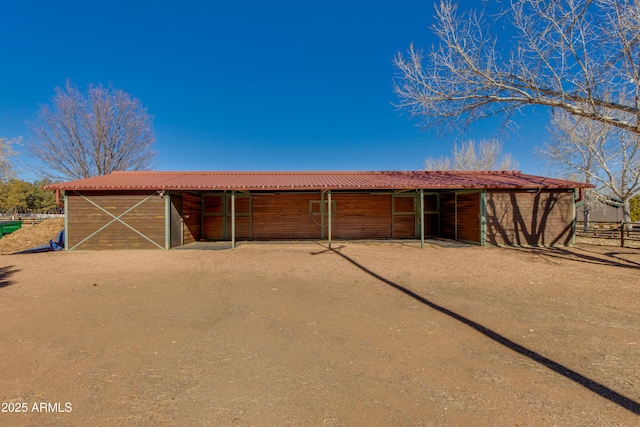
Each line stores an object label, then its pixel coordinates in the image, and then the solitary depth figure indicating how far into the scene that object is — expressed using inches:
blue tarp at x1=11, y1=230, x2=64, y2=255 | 425.1
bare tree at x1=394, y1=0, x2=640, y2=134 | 252.6
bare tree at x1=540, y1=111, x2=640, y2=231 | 656.4
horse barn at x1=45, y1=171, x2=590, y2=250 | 426.9
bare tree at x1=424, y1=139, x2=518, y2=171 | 1029.2
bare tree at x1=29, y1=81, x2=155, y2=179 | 882.8
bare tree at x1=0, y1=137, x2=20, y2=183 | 904.9
